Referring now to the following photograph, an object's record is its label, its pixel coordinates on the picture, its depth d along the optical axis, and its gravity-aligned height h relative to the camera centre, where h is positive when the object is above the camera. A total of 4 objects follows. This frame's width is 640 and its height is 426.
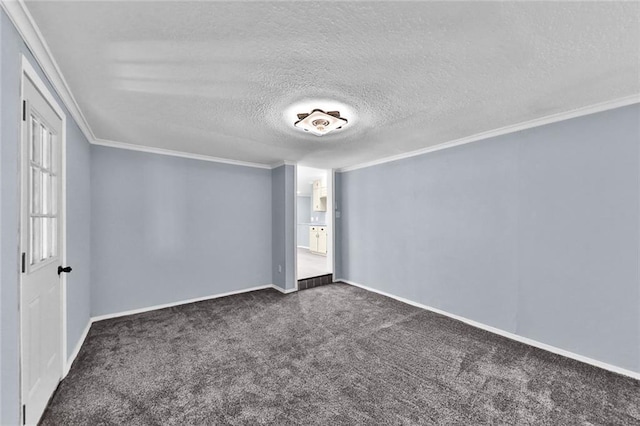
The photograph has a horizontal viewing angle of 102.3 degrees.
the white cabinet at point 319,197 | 7.93 +0.54
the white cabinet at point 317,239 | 8.33 -0.84
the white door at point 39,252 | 1.43 -0.24
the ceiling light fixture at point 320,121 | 2.37 +0.89
